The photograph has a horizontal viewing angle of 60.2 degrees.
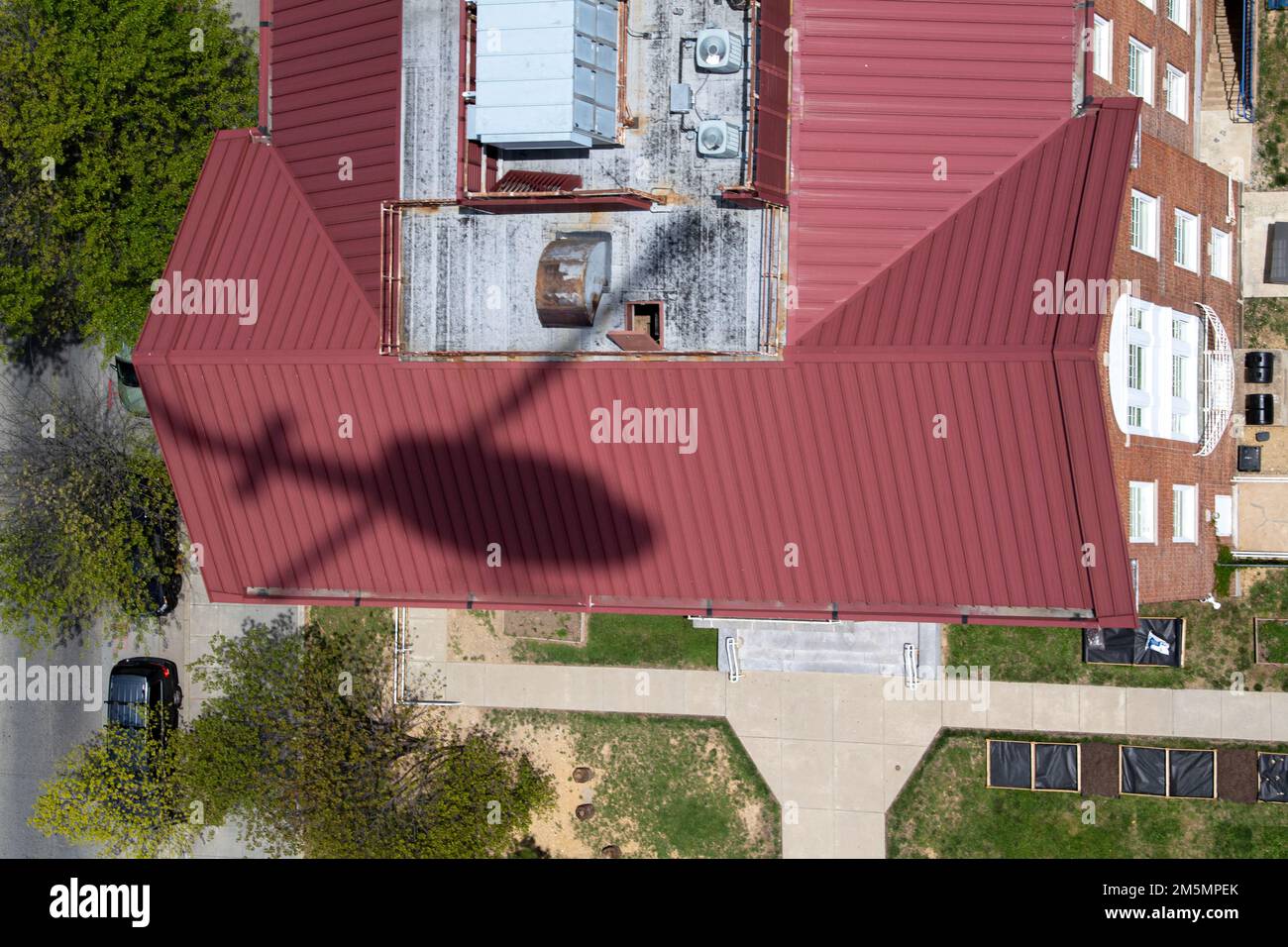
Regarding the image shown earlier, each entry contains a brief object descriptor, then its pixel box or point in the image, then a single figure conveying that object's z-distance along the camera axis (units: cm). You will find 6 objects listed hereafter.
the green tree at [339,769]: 3644
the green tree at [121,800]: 3675
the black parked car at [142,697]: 3956
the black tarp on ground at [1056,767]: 3550
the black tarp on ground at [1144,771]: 3500
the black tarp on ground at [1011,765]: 3581
